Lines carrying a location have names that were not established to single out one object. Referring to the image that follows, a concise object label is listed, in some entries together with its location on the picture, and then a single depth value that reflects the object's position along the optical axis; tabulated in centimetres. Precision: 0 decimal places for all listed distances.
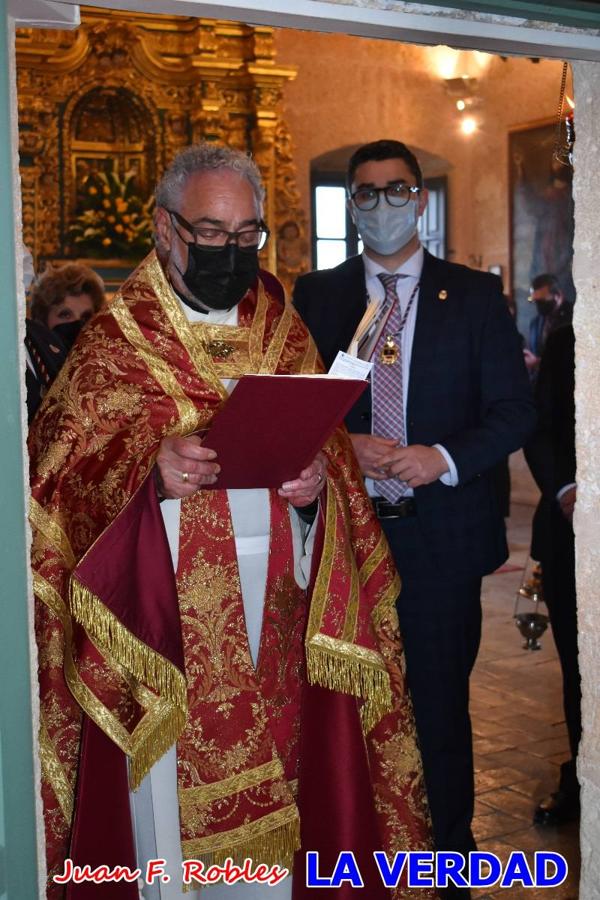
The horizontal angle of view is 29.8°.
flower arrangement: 1009
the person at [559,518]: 395
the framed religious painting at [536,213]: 1174
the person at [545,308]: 1172
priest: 257
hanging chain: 271
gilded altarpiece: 1012
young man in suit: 331
